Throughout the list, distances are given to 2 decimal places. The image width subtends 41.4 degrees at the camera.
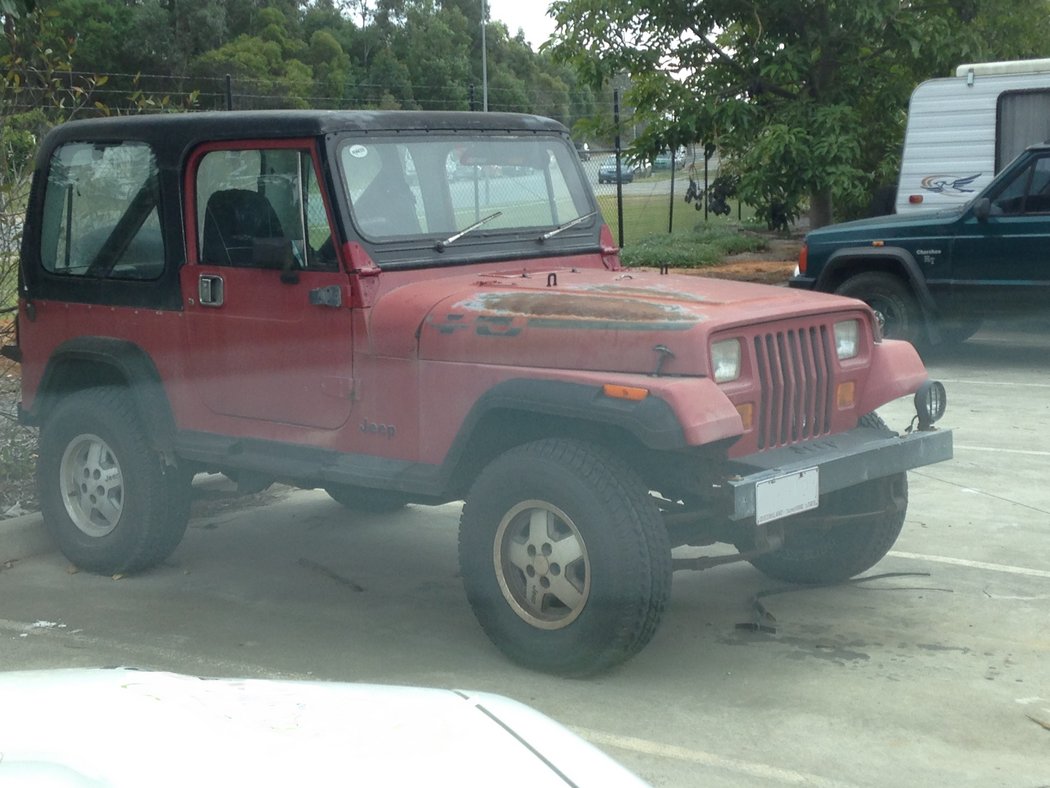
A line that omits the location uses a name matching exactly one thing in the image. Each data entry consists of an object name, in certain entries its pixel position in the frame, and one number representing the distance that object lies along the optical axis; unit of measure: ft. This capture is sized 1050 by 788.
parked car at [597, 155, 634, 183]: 67.28
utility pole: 96.18
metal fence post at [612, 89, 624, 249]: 63.09
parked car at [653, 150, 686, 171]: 60.40
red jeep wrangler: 15.56
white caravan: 44.65
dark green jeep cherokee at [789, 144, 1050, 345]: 38.04
